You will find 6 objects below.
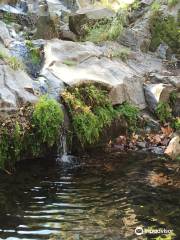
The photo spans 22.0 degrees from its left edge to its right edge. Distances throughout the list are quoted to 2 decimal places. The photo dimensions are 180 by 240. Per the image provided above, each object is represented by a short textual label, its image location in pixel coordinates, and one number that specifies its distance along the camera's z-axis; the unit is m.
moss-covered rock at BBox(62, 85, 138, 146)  10.67
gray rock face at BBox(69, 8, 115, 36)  15.41
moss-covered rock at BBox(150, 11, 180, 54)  15.33
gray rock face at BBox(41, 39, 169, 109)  11.80
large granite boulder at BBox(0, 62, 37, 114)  9.90
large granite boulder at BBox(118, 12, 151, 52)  15.16
